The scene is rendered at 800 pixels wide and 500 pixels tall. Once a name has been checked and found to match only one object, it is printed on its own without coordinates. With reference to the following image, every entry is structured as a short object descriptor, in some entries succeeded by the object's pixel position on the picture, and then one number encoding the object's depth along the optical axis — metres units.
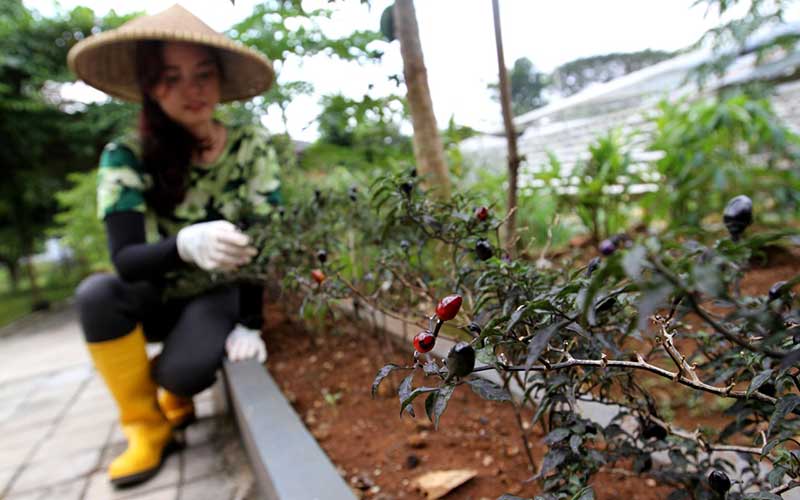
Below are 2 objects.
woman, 1.69
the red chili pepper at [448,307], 0.51
